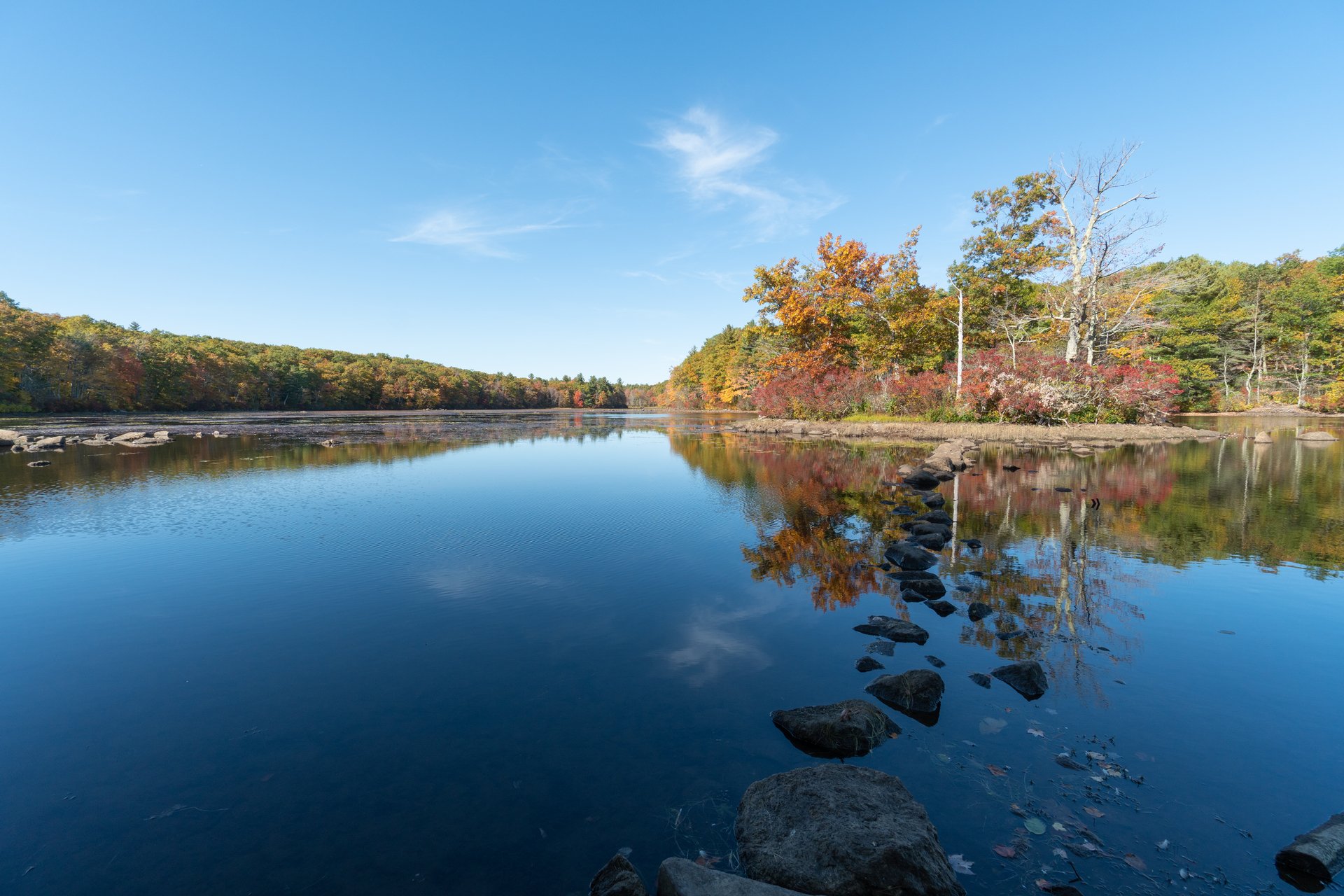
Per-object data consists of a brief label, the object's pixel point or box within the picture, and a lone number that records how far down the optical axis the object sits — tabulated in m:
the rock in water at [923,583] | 8.11
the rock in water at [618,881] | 2.97
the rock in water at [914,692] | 5.16
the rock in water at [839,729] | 4.53
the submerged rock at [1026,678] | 5.39
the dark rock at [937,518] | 12.01
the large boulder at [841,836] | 3.09
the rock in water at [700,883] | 2.79
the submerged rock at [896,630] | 6.62
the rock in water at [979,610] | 7.19
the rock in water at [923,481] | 16.52
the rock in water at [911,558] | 9.09
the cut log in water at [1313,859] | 3.22
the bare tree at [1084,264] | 30.80
